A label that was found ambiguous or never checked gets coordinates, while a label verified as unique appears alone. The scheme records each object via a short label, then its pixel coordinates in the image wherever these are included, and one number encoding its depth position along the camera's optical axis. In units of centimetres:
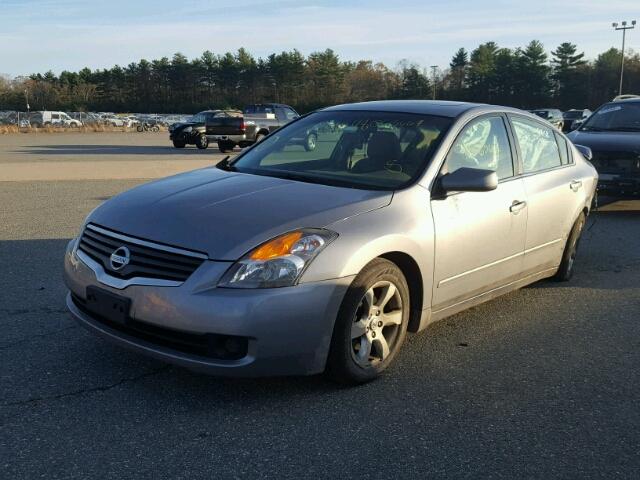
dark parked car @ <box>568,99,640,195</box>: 982
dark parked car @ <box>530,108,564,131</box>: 4158
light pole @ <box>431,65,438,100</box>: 8916
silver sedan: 330
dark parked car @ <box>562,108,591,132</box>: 4525
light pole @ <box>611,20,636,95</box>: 6791
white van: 4903
